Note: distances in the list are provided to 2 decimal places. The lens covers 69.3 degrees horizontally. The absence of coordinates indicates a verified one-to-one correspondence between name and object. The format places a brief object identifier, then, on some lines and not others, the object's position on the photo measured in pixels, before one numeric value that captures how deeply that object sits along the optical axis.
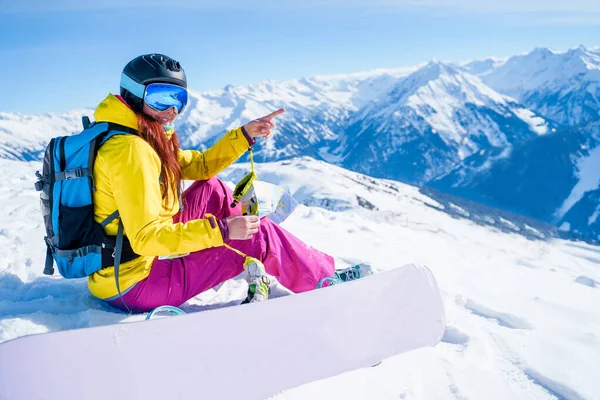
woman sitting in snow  3.25
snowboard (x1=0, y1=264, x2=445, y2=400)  2.82
